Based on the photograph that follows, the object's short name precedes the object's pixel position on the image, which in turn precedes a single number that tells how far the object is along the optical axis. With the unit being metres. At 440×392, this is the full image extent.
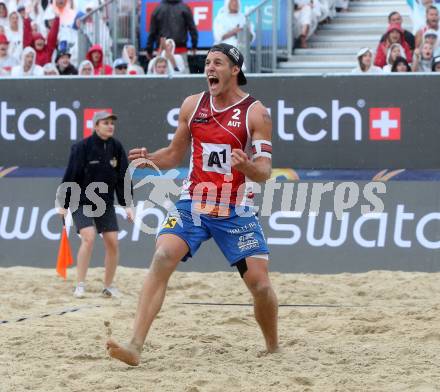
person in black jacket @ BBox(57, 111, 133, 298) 9.70
